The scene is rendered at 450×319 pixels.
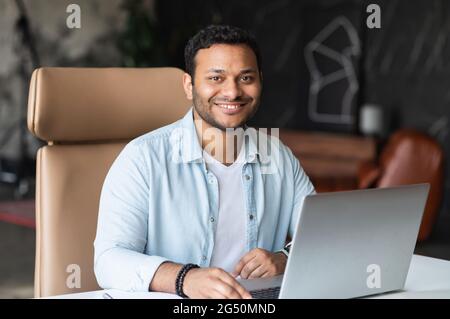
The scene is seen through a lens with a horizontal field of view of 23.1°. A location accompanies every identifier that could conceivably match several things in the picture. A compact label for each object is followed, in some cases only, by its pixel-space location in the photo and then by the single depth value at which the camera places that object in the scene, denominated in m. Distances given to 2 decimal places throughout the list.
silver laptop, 1.71
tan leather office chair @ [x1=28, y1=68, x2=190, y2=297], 2.24
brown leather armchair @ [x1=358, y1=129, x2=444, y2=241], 4.89
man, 2.08
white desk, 1.91
